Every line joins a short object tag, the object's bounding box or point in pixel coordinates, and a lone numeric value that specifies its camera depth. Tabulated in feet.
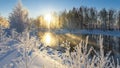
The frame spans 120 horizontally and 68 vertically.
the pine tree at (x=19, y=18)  37.08
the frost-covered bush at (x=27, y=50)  4.91
